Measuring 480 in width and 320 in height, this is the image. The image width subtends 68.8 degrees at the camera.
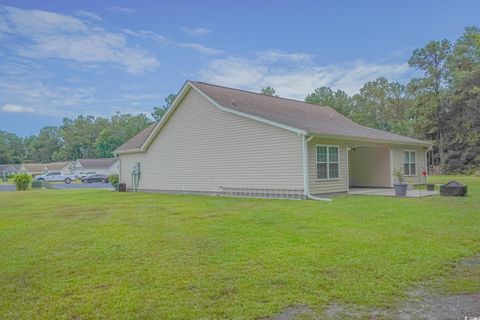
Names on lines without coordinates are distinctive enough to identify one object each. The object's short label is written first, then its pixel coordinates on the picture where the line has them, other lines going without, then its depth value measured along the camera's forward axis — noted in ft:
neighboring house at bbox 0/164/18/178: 232.12
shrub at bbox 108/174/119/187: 75.00
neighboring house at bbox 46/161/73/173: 215.10
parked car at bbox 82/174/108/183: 129.90
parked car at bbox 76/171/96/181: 156.03
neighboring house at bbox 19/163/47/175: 231.91
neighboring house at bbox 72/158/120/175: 183.90
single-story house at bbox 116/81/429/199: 43.29
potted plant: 41.63
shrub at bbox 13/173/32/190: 85.87
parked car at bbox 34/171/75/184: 135.95
